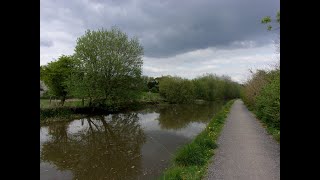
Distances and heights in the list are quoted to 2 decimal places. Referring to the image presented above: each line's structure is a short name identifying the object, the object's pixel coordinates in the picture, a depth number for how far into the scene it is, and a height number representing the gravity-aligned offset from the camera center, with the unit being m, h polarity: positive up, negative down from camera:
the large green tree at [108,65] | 17.02 +3.12
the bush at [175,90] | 28.88 +0.12
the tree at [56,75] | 17.72 +1.93
